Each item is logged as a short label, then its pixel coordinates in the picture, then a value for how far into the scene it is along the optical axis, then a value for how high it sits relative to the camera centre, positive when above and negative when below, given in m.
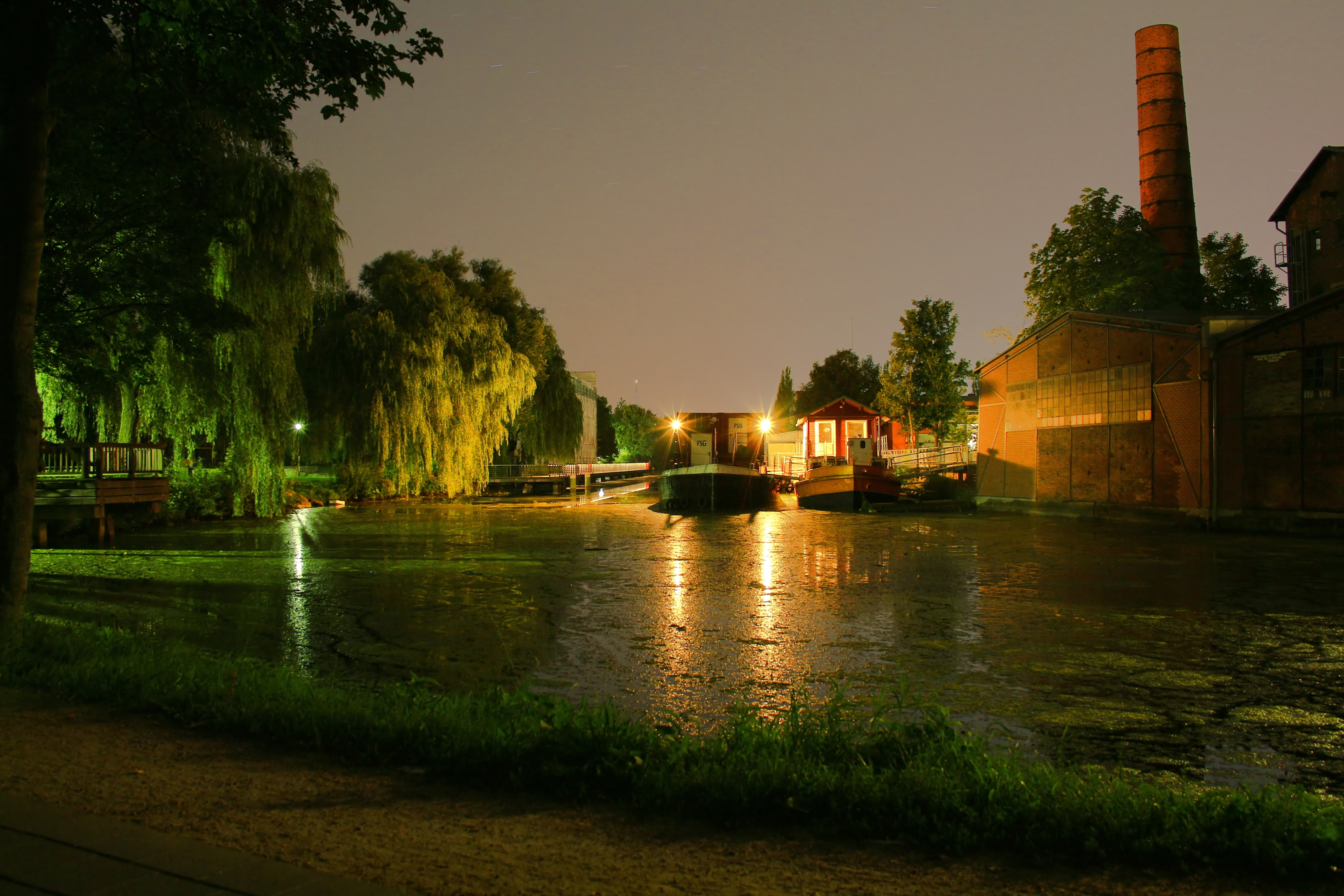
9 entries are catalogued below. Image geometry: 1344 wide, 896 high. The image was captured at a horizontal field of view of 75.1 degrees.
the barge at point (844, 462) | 33.69 +0.42
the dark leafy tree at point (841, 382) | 86.44 +8.98
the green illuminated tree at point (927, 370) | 48.44 +5.60
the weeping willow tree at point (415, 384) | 31.84 +3.40
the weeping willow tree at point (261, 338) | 21.31 +3.46
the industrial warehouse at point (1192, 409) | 21.14 +1.70
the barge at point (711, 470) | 34.22 +0.09
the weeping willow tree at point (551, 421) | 45.78 +2.78
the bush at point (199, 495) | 23.89 -0.53
